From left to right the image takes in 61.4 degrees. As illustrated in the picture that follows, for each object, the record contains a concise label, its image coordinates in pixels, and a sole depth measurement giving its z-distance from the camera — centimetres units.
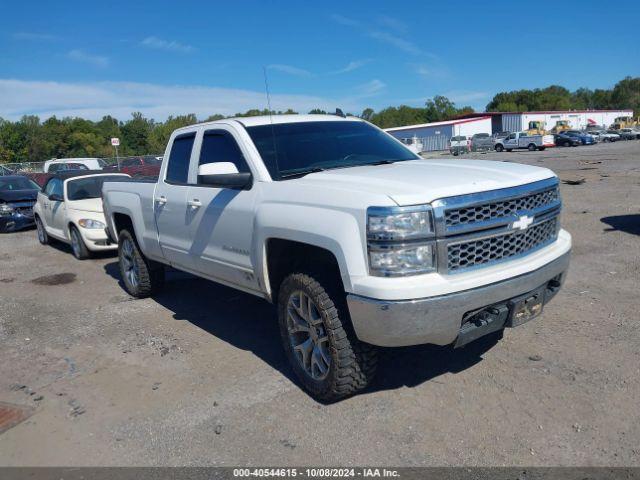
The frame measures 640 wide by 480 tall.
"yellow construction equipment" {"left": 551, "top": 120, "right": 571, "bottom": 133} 6419
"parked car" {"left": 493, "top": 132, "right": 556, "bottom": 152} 4228
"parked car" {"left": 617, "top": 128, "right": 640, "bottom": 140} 5459
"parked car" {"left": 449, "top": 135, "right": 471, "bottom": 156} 4676
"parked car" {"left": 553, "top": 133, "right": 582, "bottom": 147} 4625
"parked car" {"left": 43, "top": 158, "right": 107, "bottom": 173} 2406
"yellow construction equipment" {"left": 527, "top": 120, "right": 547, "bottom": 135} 6681
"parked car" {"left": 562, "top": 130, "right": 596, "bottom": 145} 4644
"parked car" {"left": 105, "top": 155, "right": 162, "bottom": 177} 2405
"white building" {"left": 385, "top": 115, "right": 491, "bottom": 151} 6612
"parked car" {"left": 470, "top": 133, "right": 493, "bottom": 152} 4756
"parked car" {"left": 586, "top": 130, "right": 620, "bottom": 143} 5238
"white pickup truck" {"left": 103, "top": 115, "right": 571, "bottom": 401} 318
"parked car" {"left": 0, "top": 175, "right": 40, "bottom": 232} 1402
